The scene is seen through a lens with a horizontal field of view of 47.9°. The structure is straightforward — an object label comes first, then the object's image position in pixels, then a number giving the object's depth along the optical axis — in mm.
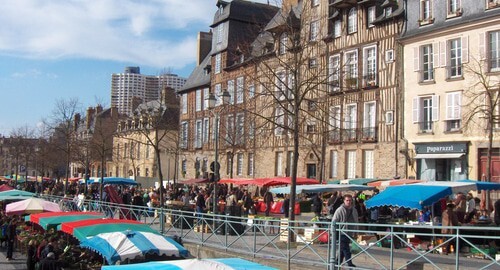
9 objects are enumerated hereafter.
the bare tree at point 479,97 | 24922
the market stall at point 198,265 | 7520
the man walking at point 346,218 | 11359
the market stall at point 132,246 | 11633
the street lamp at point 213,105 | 18734
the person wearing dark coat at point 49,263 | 13672
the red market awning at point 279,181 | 26016
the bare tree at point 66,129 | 38156
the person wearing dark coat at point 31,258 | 16072
